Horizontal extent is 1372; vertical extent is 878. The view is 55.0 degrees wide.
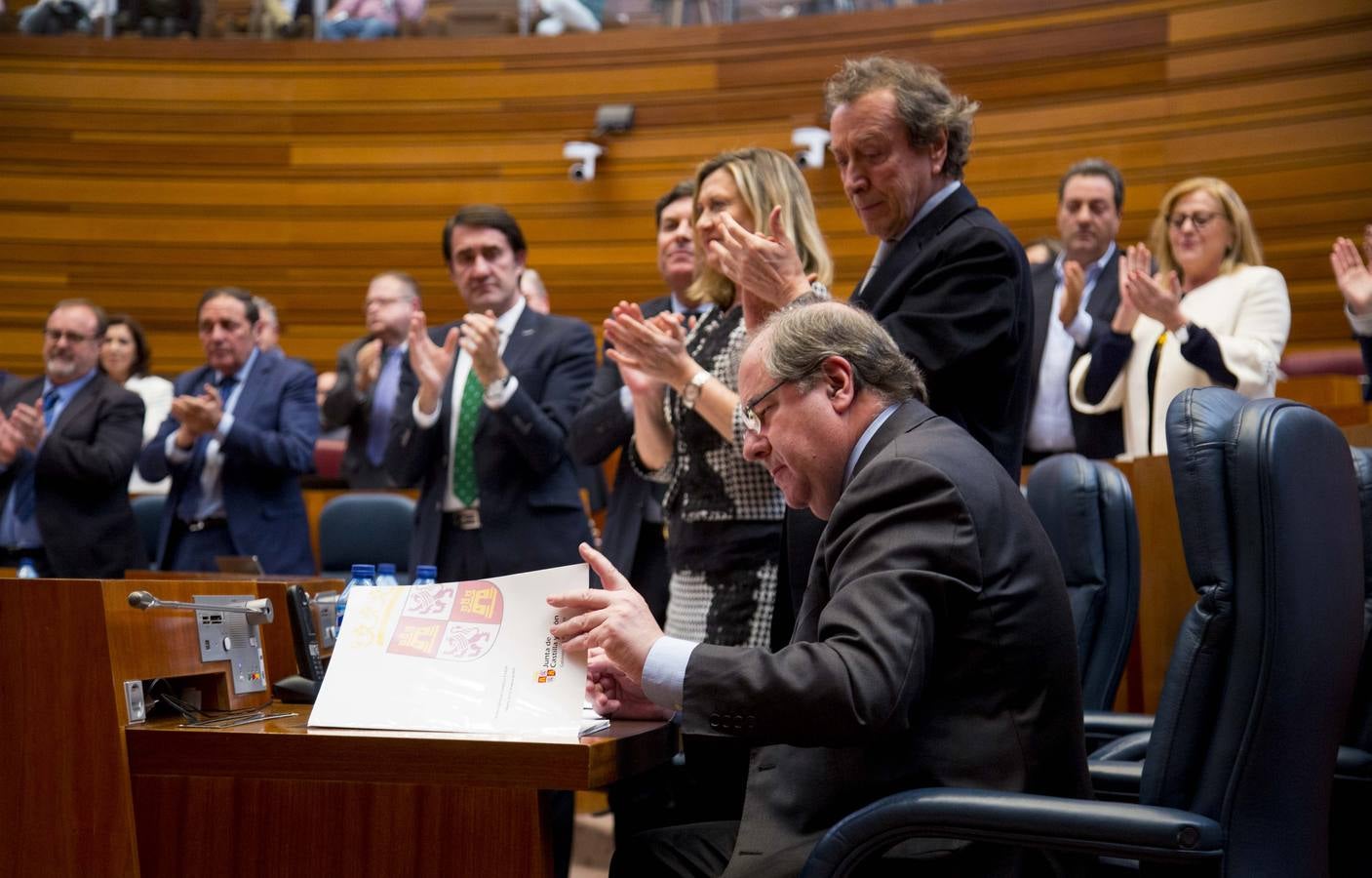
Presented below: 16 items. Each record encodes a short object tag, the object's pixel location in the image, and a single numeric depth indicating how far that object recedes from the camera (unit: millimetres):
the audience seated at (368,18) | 7250
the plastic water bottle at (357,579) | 1901
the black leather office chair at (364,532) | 4117
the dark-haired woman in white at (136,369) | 5086
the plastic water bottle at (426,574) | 1932
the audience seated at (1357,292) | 3355
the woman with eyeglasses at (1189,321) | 3068
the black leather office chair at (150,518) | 4668
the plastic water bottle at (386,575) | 2135
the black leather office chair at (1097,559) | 2168
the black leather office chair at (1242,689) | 1219
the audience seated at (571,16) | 7016
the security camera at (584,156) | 6820
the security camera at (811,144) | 6355
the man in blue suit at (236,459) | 3631
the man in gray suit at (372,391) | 5078
